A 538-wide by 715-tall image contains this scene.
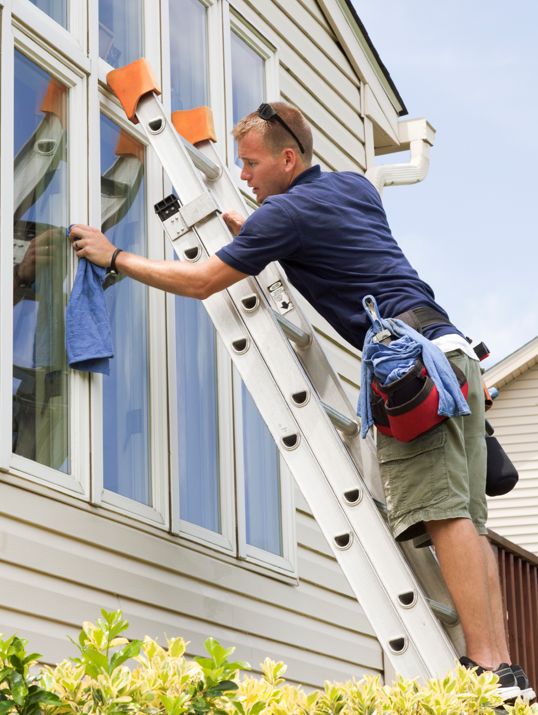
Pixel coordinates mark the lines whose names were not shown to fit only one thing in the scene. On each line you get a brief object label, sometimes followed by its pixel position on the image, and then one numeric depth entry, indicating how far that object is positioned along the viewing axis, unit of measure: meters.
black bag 4.54
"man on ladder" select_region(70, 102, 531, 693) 3.96
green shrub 2.52
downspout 8.20
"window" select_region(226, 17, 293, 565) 5.61
